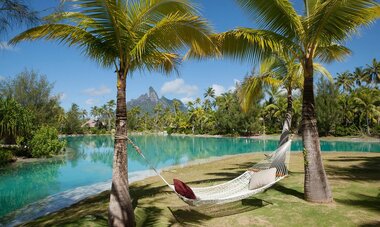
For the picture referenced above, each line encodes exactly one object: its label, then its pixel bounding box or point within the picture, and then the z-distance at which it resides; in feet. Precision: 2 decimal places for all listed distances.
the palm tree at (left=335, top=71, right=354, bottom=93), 162.77
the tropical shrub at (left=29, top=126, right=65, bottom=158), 68.53
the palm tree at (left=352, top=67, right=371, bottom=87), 151.55
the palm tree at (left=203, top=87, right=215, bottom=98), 211.61
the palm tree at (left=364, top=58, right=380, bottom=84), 144.66
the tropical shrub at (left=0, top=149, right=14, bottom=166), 57.93
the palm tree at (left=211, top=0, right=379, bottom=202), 18.94
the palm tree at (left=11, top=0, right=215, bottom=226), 15.69
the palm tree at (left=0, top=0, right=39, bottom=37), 11.62
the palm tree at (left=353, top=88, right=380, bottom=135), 103.14
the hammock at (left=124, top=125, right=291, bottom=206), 17.83
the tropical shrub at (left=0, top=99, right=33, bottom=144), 64.39
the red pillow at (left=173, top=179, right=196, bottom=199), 18.06
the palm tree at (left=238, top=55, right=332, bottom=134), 32.48
